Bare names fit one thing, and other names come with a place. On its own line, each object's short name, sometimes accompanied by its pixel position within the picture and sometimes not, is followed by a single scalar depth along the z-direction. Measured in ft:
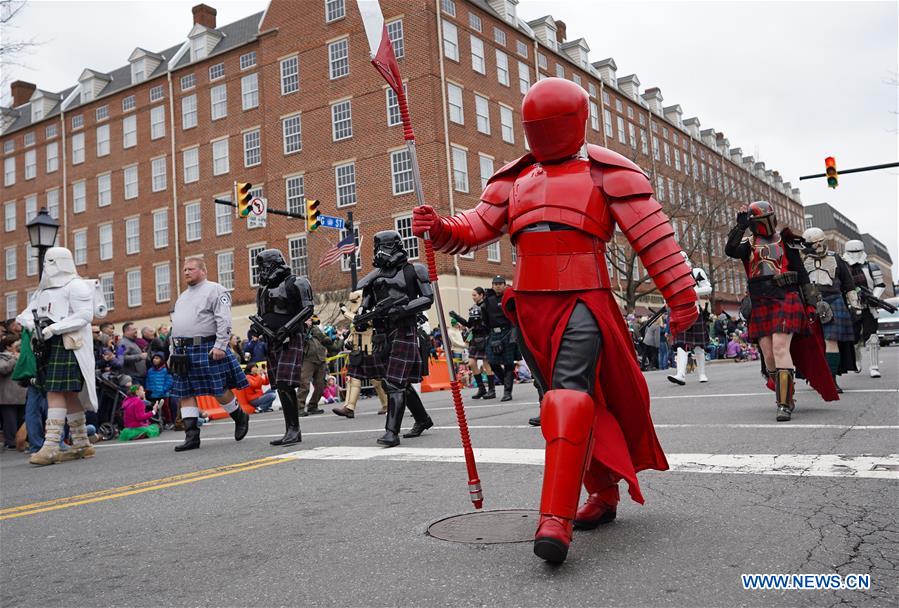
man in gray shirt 25.85
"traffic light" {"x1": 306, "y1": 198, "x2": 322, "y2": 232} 69.72
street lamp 41.32
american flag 68.28
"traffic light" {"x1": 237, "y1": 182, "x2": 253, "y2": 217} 66.03
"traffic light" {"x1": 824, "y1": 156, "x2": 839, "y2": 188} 65.77
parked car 94.40
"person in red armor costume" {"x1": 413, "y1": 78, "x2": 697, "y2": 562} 10.31
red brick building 109.50
